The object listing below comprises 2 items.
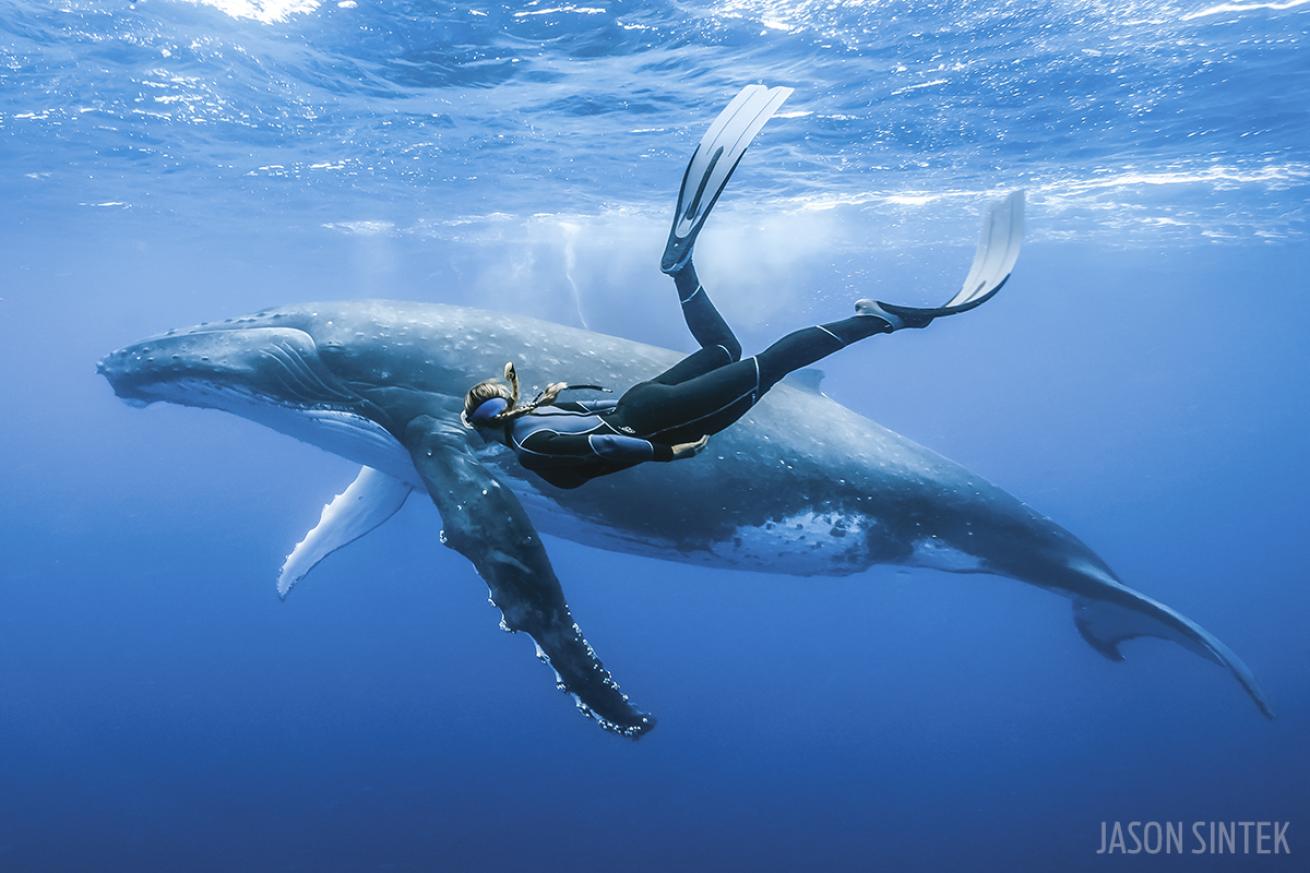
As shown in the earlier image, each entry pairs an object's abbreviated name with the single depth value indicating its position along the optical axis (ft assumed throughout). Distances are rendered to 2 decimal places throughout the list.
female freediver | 15.84
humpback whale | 22.33
